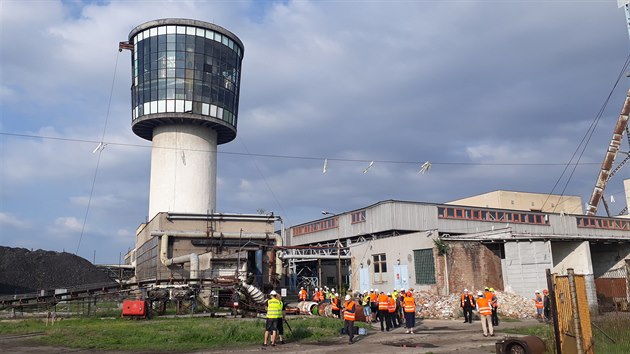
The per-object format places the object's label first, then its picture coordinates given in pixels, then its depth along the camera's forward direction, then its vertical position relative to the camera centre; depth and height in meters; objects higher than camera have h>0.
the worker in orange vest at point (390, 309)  22.41 -1.28
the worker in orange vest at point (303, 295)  33.13 -0.83
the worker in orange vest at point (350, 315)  17.62 -1.16
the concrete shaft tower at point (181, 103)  57.28 +20.02
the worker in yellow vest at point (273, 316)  16.33 -1.03
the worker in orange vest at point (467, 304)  24.92 -1.25
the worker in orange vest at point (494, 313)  22.47 -1.61
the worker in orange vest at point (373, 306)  26.06 -1.29
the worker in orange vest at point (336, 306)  26.03 -1.24
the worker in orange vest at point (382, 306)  22.28 -1.11
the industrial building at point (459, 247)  32.78 +2.10
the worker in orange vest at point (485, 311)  18.48 -1.20
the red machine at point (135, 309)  25.55 -1.09
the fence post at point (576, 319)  9.98 -0.85
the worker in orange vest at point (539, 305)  26.58 -1.49
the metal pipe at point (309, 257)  46.68 +2.26
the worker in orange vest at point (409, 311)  20.56 -1.25
